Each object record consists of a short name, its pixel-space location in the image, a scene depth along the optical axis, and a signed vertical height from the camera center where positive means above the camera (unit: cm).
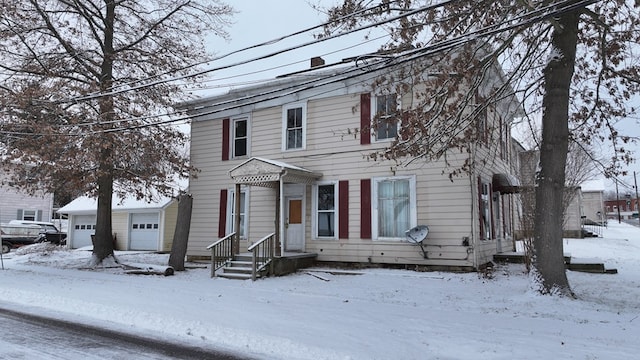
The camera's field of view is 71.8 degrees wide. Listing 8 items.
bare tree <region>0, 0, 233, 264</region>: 1373 +373
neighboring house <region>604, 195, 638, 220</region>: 9511 +314
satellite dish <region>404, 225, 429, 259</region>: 1234 -38
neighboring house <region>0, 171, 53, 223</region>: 3262 +90
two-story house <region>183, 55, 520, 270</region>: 1270 +108
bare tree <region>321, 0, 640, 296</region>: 848 +316
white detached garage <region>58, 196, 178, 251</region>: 2306 -24
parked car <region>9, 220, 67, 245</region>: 2700 -92
